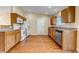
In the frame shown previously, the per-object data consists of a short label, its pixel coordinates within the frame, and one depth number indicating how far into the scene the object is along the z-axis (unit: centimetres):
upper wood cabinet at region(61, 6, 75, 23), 211
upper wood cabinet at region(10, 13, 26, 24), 238
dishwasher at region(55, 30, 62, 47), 226
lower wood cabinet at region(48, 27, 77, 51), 204
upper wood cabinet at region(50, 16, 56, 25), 320
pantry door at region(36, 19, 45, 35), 274
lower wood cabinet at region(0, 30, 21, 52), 175
